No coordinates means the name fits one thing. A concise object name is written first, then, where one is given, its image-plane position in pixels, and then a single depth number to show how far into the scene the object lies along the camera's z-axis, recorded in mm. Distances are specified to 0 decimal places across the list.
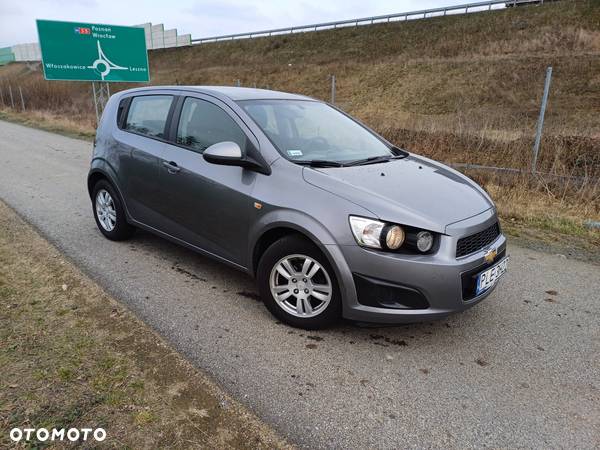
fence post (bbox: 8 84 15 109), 31344
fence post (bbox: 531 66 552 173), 7074
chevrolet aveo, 2766
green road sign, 16625
